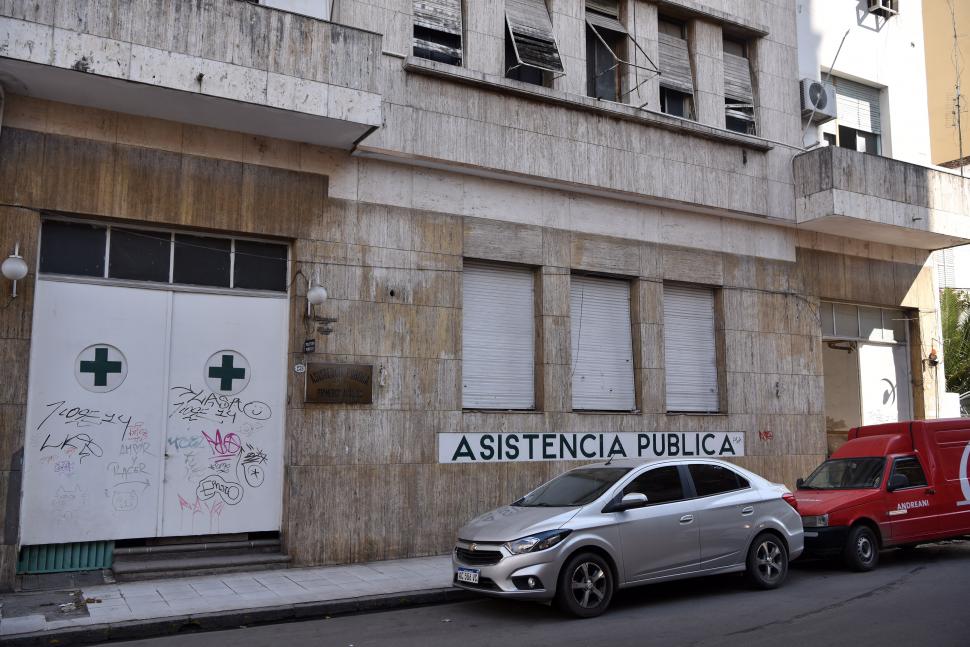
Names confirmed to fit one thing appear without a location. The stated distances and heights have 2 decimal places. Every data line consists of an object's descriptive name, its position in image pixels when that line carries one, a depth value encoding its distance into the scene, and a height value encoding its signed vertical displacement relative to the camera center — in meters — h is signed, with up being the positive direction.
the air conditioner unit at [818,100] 17.39 +6.69
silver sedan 8.52 -1.21
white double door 10.41 +0.12
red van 11.21 -1.01
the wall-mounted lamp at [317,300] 11.52 +1.68
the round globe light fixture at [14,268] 9.75 +1.81
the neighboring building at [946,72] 22.83 +9.79
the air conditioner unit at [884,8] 18.70 +9.25
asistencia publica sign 12.87 -0.40
